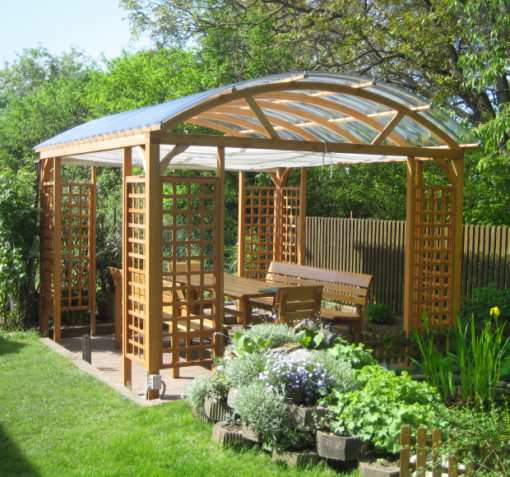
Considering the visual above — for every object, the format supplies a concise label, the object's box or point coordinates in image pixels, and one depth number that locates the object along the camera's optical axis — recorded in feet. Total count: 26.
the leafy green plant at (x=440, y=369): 16.99
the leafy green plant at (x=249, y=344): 17.57
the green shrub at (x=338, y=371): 15.57
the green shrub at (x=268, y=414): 14.76
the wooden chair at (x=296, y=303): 23.86
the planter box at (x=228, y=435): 15.60
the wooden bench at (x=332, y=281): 27.89
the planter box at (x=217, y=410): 16.75
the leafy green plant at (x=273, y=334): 18.33
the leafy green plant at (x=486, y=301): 29.12
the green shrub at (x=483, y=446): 12.38
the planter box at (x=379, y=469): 12.93
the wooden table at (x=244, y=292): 25.97
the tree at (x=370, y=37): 33.80
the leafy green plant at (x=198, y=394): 17.33
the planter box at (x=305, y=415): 14.61
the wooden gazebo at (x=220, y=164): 19.94
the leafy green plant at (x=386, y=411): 13.70
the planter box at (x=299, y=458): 14.35
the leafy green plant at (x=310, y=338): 18.17
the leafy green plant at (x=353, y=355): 17.26
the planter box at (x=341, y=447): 13.84
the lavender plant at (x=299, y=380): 15.39
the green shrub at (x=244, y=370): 16.35
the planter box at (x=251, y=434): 15.15
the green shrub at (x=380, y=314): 35.14
